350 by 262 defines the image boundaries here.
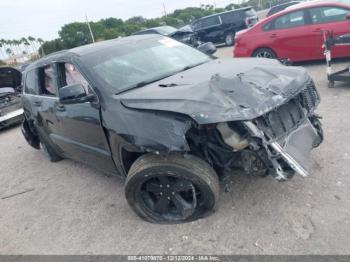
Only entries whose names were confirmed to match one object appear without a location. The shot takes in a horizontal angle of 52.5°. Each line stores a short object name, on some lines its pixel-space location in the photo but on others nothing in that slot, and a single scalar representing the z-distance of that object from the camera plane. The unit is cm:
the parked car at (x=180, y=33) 1506
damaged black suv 305
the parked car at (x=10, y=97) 870
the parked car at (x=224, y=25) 1623
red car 788
